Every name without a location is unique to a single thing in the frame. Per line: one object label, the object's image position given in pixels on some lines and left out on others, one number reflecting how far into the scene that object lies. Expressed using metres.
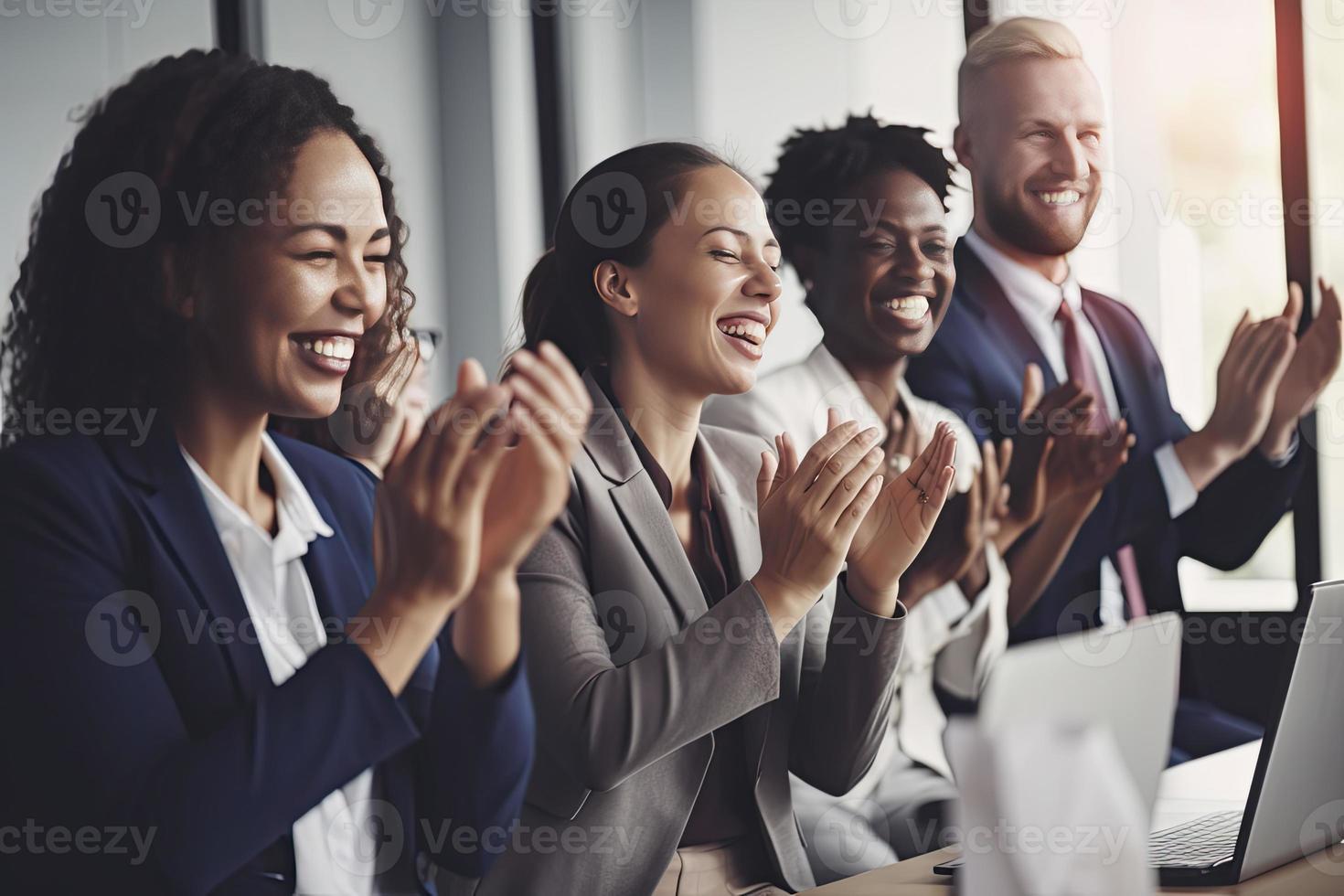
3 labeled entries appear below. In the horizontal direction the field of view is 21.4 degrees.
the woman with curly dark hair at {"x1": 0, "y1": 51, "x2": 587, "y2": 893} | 2.17
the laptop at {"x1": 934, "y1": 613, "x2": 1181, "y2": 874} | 2.32
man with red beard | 2.82
